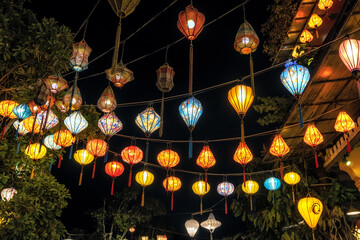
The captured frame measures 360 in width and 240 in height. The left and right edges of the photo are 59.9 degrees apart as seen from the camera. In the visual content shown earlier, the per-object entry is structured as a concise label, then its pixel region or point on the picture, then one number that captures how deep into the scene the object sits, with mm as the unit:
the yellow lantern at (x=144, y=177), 6947
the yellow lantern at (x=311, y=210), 6027
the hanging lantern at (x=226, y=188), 8000
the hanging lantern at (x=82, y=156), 6734
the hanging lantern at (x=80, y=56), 4672
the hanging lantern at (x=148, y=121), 5395
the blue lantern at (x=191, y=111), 4902
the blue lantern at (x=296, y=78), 4590
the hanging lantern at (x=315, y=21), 6574
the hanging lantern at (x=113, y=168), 7293
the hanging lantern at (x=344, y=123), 5184
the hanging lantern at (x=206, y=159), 6383
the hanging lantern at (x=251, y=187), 7395
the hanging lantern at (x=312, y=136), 5707
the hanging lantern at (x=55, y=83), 4965
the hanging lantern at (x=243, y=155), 6000
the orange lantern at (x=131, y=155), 6383
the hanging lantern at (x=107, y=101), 5547
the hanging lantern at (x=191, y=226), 11844
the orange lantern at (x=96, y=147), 6086
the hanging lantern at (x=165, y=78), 4855
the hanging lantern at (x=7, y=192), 5664
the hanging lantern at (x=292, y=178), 6993
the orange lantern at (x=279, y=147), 5992
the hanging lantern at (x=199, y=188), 7344
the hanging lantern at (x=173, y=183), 7551
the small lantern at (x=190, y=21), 3971
